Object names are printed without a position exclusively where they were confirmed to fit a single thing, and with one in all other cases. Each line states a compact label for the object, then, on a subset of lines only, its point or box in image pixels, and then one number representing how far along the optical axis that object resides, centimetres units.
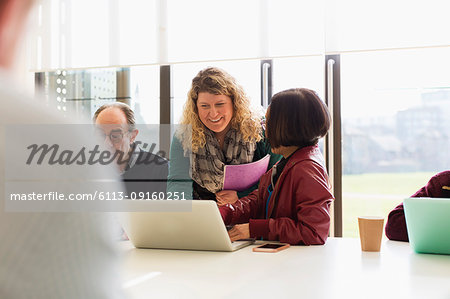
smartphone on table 138
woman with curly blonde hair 211
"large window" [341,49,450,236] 310
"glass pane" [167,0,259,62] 348
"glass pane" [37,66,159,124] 364
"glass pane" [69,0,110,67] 393
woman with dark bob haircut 151
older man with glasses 236
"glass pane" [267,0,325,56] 328
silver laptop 135
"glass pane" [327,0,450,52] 303
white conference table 95
